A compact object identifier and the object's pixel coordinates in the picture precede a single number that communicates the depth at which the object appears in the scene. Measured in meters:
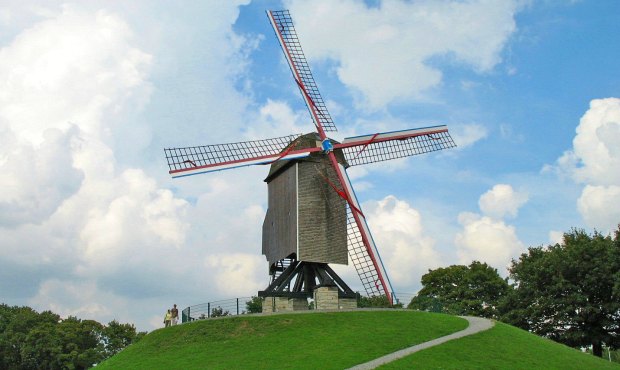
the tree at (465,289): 63.78
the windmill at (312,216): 37.69
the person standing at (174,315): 39.41
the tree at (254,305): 65.19
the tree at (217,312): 38.59
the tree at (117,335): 76.50
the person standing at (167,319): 39.56
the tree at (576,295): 45.25
